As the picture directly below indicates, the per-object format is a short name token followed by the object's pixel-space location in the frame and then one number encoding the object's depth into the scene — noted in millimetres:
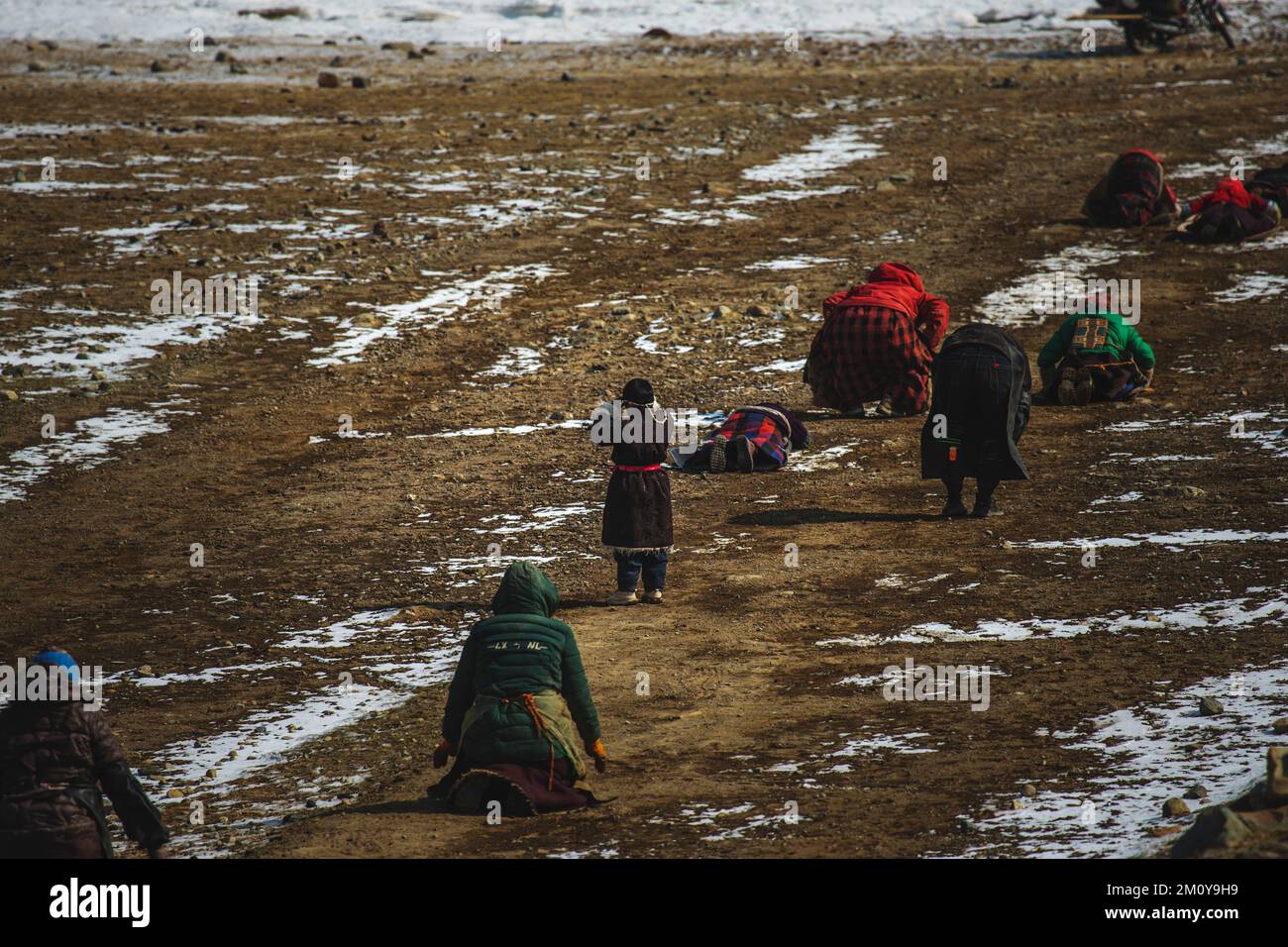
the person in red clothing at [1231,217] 20328
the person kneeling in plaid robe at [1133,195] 21266
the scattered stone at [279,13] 39250
